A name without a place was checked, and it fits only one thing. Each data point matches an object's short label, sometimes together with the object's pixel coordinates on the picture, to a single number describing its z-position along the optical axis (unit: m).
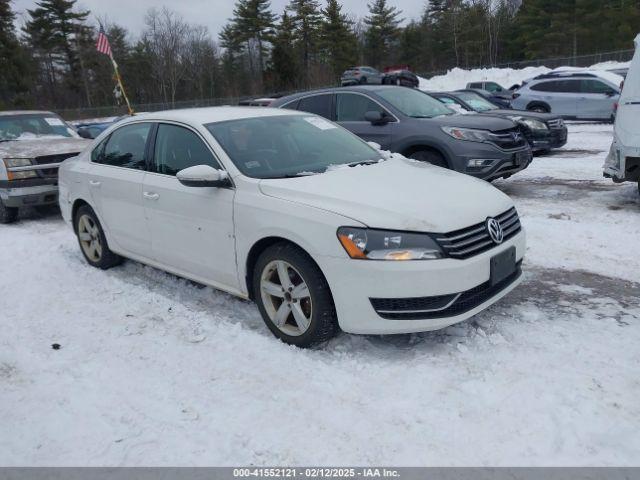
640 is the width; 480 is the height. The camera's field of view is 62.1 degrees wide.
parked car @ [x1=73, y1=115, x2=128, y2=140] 16.17
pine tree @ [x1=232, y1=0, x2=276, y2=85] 56.91
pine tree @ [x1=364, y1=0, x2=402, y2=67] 58.91
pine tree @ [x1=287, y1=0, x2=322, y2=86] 55.88
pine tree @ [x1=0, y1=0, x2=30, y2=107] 45.81
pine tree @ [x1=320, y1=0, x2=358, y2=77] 54.69
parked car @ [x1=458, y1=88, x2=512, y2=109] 18.64
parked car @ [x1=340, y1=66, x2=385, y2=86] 29.29
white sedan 3.27
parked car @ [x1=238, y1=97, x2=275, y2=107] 20.53
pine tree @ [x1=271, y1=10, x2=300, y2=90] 50.62
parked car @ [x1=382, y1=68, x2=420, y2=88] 29.30
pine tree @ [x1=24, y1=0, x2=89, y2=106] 52.59
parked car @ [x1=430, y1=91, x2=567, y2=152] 11.17
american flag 18.44
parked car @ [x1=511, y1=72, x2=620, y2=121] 17.08
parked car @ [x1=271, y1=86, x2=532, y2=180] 7.40
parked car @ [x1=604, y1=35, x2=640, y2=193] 6.42
